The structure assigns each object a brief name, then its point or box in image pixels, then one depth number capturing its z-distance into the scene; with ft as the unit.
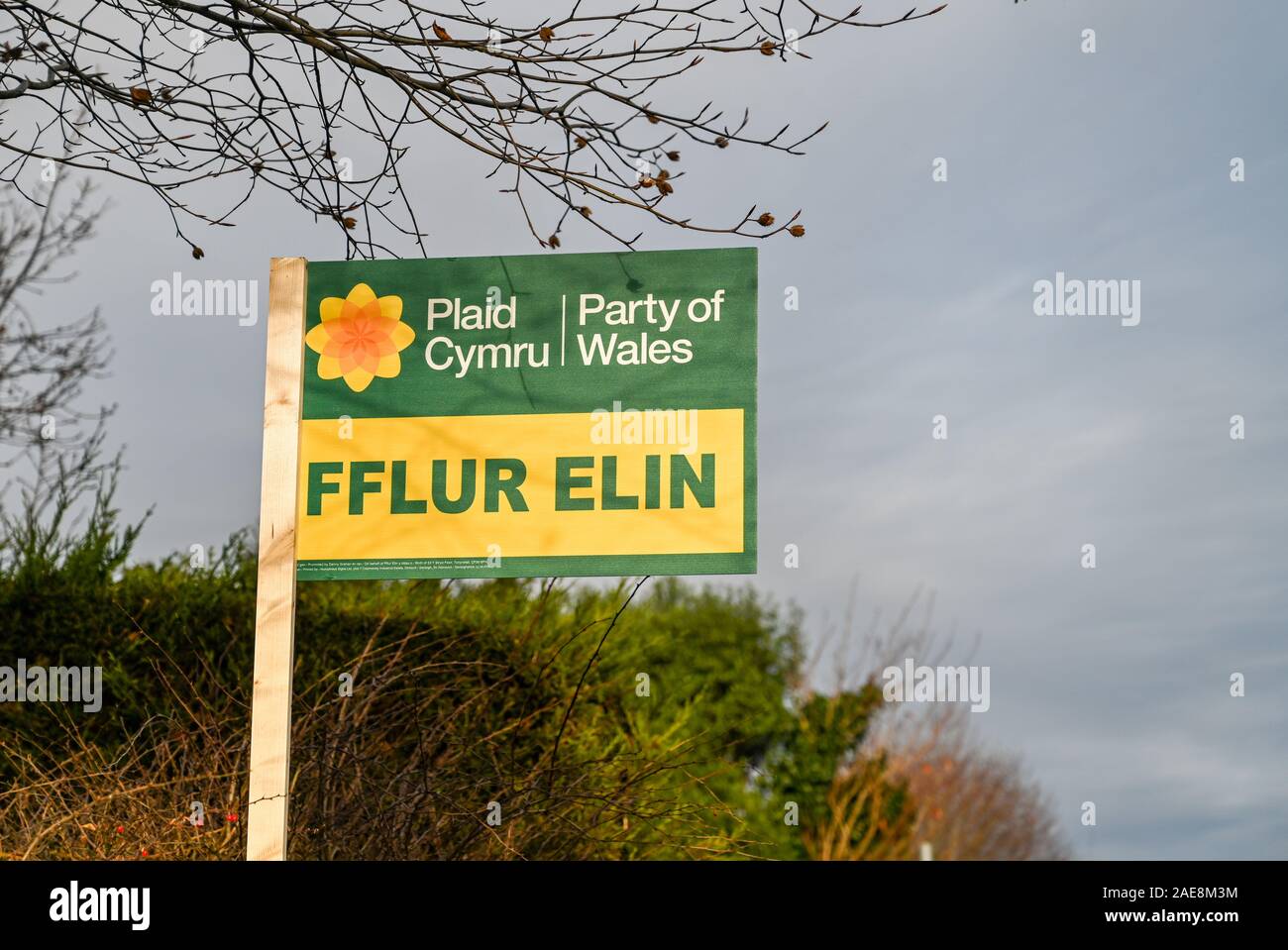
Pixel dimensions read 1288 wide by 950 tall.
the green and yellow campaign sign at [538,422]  12.87
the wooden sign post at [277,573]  12.64
